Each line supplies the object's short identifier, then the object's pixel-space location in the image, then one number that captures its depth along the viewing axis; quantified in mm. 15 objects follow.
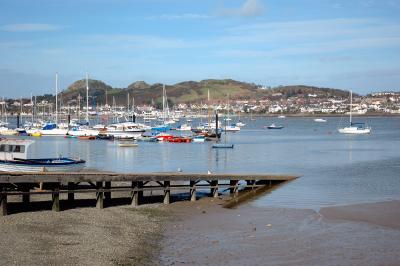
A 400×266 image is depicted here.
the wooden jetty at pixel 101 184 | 24609
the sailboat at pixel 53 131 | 113500
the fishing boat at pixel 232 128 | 143625
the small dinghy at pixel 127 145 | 82250
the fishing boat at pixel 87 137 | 103688
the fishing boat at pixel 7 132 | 118800
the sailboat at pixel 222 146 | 80812
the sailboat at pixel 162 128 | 129625
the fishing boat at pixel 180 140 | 96375
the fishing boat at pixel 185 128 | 139025
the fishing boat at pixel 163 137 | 98438
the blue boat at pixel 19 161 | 31688
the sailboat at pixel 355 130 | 136000
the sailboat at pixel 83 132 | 107912
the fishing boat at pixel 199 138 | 95025
